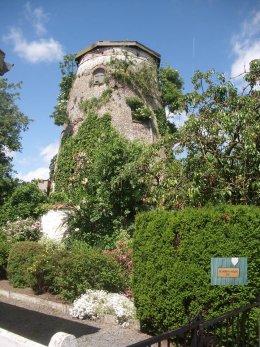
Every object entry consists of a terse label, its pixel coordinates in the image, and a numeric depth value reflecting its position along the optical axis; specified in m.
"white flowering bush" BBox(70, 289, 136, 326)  7.85
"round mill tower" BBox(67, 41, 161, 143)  22.61
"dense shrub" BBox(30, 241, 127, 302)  9.05
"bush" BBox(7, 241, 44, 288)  11.13
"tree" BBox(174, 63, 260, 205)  9.60
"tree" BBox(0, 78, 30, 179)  26.27
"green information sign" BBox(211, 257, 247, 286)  6.04
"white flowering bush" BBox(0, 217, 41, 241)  16.39
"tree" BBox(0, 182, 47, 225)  18.48
